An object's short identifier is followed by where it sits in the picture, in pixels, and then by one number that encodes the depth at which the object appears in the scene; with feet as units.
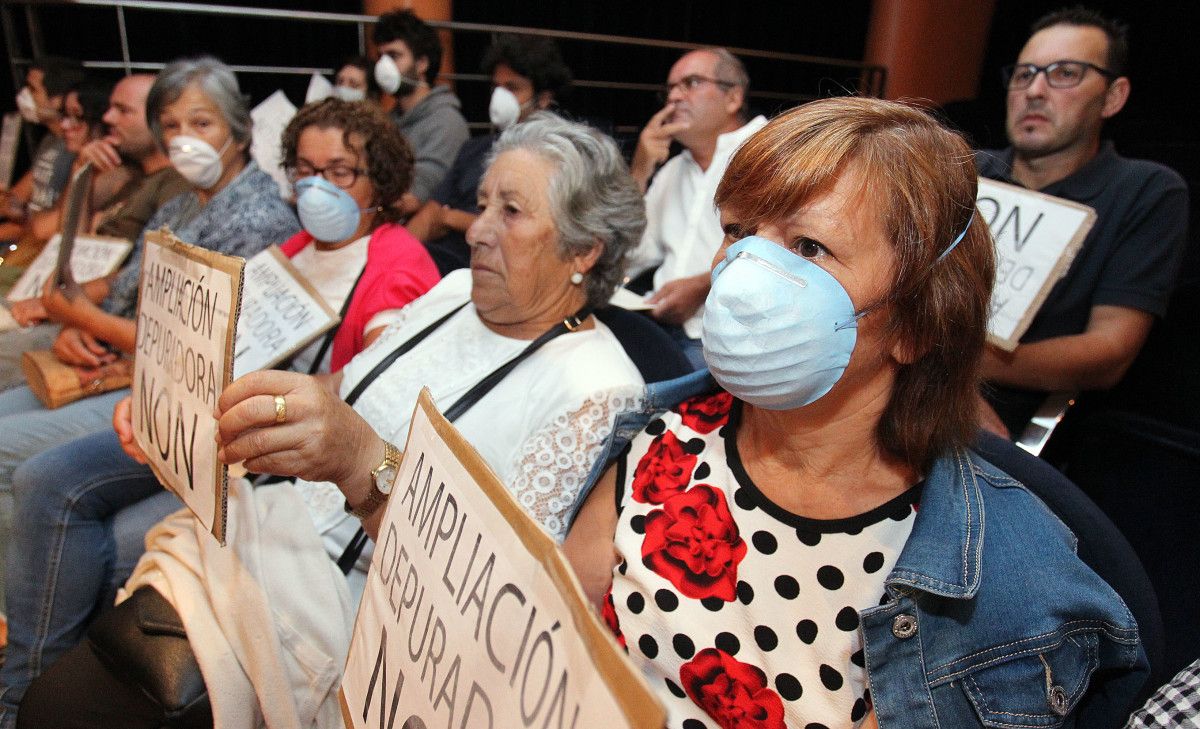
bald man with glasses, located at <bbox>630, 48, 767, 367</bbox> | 10.68
